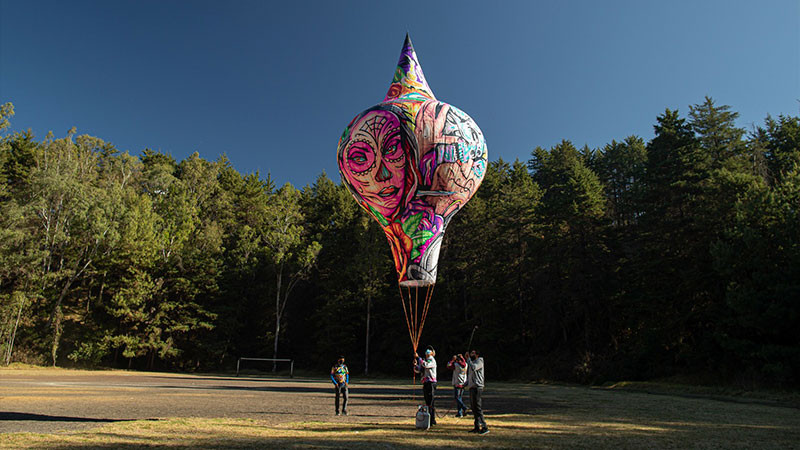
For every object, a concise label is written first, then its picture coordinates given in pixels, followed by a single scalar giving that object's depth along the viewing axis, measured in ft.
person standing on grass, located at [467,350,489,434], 26.48
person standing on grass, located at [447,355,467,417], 32.63
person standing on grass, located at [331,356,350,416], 35.50
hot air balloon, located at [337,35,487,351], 34.76
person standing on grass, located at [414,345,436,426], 30.14
